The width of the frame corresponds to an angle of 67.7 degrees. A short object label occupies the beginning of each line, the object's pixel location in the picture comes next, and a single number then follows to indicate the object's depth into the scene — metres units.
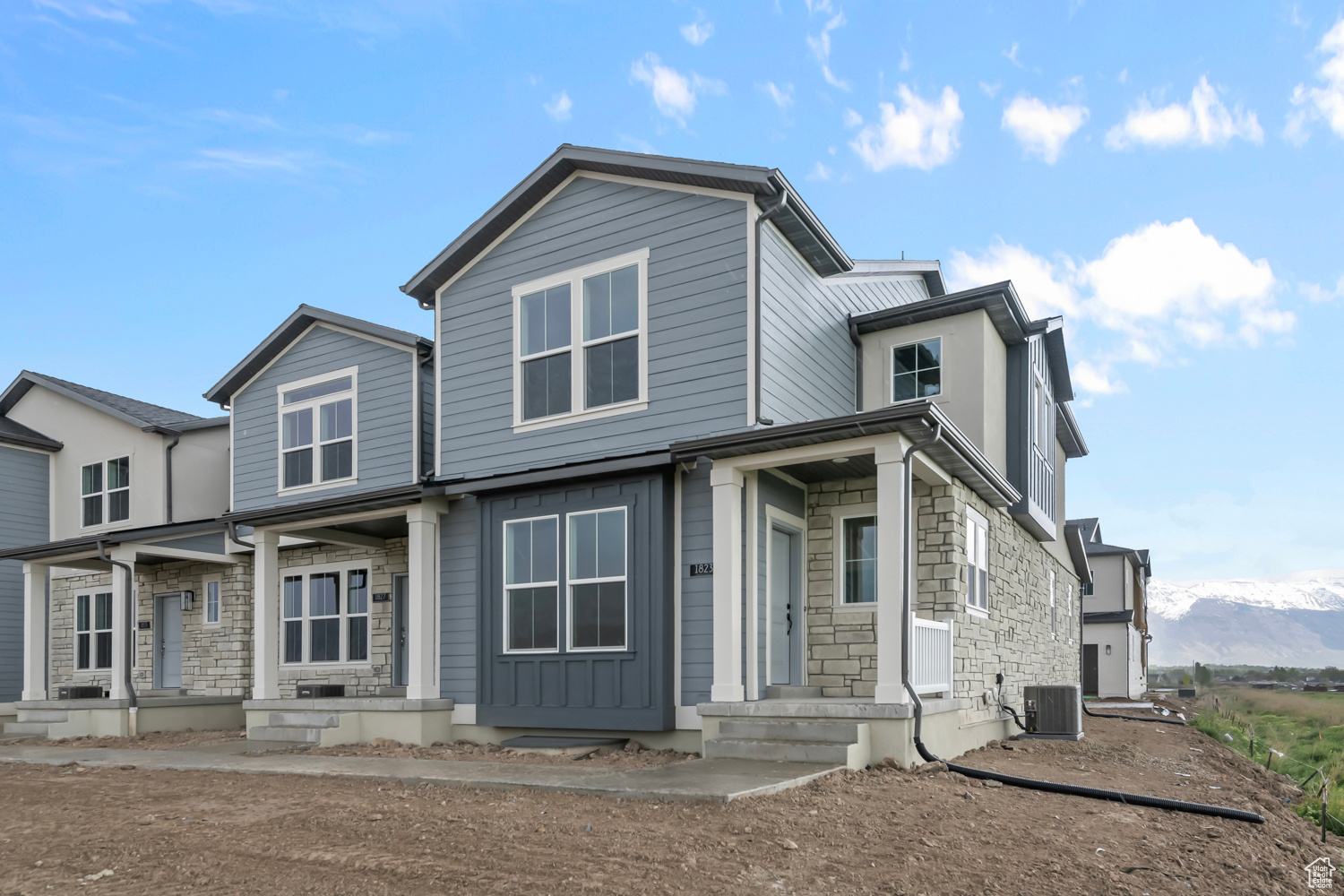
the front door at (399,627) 15.11
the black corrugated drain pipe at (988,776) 7.45
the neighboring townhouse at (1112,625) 31.38
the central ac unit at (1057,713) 13.13
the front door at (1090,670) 31.69
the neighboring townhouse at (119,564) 16.31
